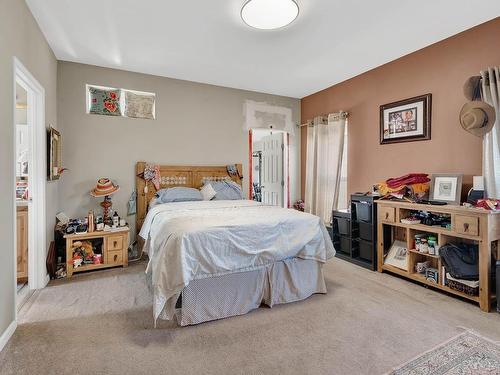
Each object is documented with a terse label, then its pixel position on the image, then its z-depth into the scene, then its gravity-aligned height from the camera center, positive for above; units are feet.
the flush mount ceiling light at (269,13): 7.48 +4.92
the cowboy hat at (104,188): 11.82 -0.04
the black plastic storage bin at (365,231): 11.67 -1.94
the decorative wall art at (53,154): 10.02 +1.25
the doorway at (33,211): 9.25 -0.81
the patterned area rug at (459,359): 5.47 -3.64
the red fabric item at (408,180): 10.62 +0.24
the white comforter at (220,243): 6.79 -1.59
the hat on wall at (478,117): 8.45 +2.12
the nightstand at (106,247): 10.85 -2.52
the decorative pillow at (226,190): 13.85 -0.18
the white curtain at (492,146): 8.48 +1.24
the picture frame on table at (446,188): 9.43 -0.08
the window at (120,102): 12.58 +4.02
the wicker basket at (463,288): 8.26 -3.15
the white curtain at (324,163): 14.71 +1.32
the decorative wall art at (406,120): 10.85 +2.76
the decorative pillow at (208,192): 13.64 -0.27
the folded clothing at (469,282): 8.22 -2.95
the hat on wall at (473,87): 9.02 +3.22
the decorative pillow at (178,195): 12.63 -0.38
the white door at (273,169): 18.01 +1.16
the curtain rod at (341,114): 14.33 +3.78
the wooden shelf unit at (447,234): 7.92 -1.61
